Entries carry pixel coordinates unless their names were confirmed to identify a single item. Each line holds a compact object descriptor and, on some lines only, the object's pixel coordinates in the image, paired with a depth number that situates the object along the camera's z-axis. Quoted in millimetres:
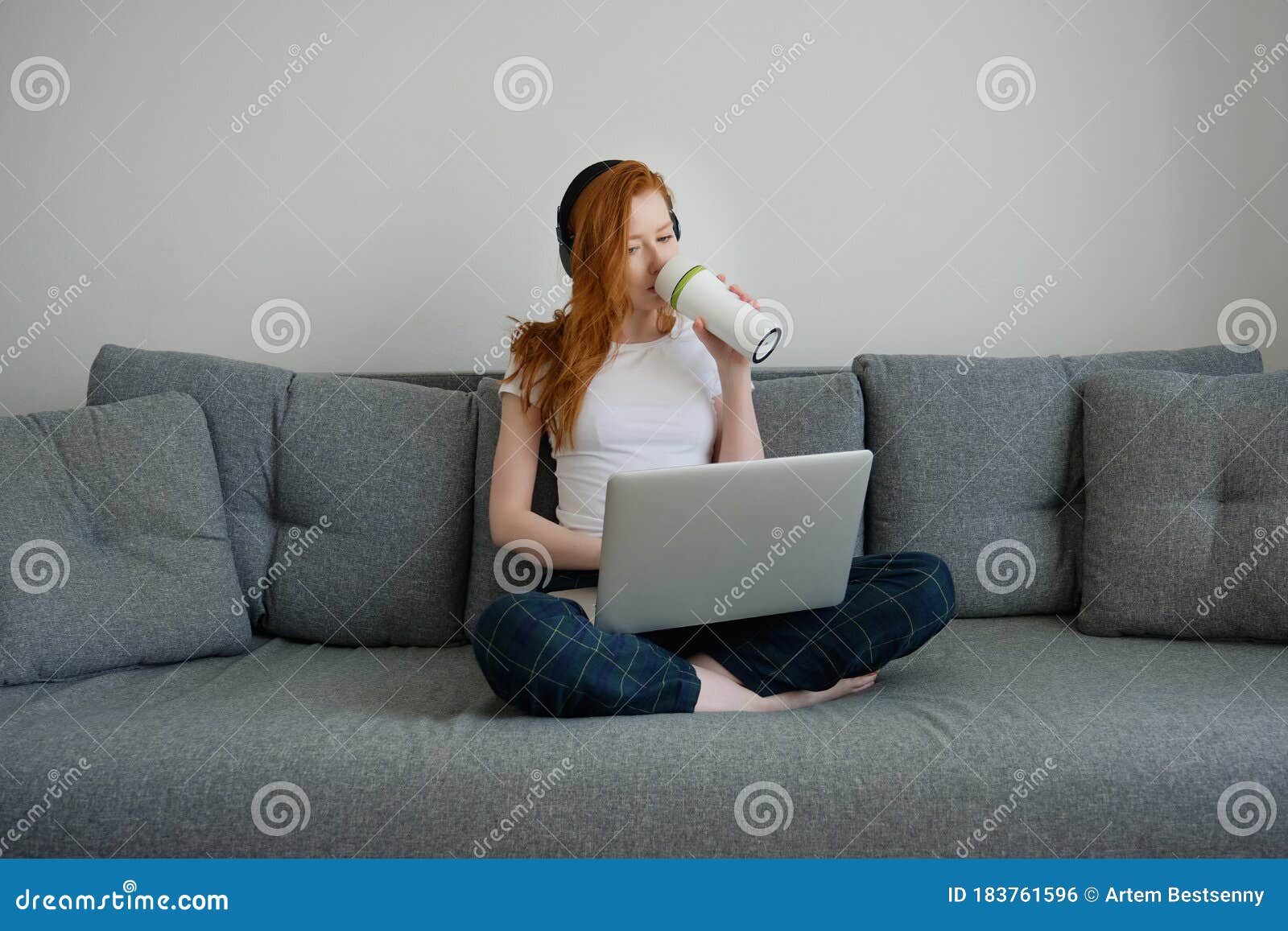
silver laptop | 1216
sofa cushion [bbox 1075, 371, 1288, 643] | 1648
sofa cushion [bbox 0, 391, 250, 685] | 1572
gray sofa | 1190
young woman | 1444
